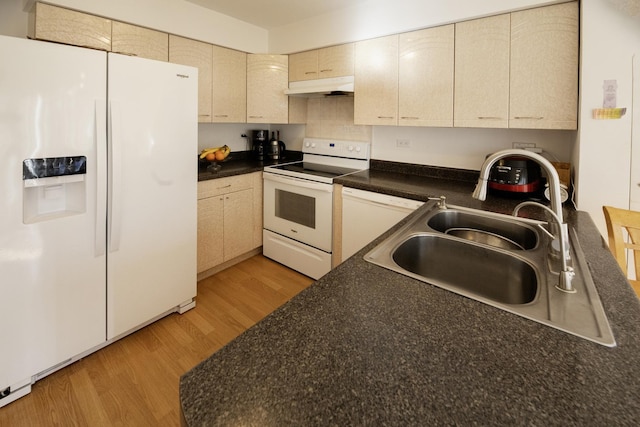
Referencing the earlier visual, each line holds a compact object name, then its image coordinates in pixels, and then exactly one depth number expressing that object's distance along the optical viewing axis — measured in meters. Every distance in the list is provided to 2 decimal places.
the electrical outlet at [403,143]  2.80
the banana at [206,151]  2.83
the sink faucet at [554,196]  0.85
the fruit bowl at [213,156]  2.80
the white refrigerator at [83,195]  1.43
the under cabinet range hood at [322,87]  2.69
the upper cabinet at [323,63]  2.72
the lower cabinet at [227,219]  2.66
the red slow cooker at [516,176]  1.92
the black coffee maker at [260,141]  3.51
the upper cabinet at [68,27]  1.94
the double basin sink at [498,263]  0.76
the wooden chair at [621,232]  1.29
